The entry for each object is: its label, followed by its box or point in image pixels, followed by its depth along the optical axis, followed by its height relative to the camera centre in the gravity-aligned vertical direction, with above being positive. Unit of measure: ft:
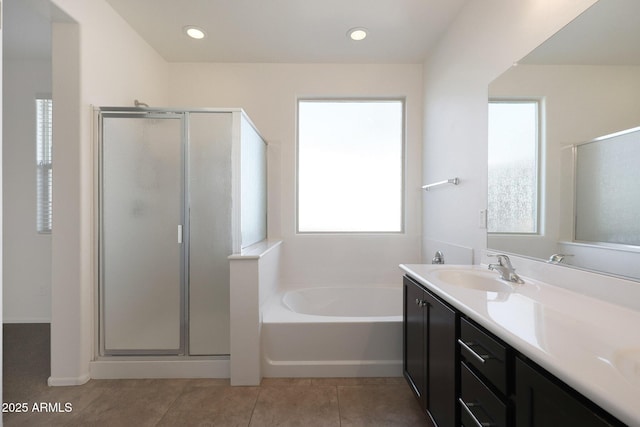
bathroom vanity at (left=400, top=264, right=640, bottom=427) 1.90 -1.25
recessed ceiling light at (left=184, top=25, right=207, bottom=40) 7.90 +5.03
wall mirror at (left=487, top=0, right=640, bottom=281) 3.27 +0.97
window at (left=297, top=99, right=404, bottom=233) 10.16 +1.64
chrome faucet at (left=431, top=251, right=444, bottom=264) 7.32 -1.23
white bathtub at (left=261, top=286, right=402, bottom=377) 6.57 -3.18
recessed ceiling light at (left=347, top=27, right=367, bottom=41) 7.86 +4.98
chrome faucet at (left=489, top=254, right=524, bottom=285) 4.65 -1.00
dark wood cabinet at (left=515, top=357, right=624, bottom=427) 1.84 -1.41
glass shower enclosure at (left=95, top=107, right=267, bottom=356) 6.67 -0.46
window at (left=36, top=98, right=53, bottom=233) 9.53 +1.44
